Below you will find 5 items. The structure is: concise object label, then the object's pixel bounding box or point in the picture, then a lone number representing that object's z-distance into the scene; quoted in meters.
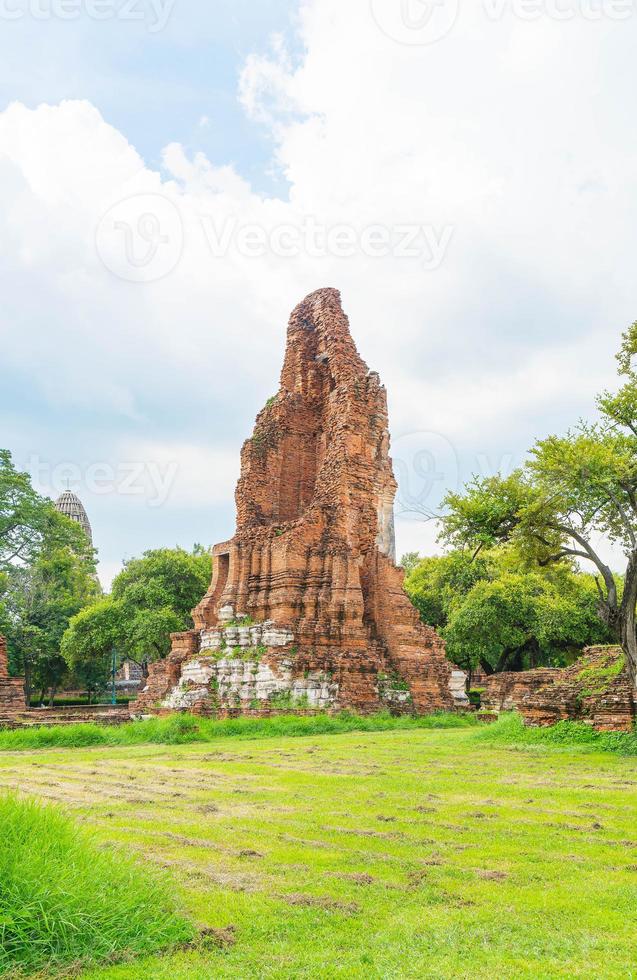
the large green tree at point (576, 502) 14.22
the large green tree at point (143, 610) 37.12
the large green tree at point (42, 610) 39.97
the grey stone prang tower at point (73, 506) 98.06
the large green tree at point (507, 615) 33.78
